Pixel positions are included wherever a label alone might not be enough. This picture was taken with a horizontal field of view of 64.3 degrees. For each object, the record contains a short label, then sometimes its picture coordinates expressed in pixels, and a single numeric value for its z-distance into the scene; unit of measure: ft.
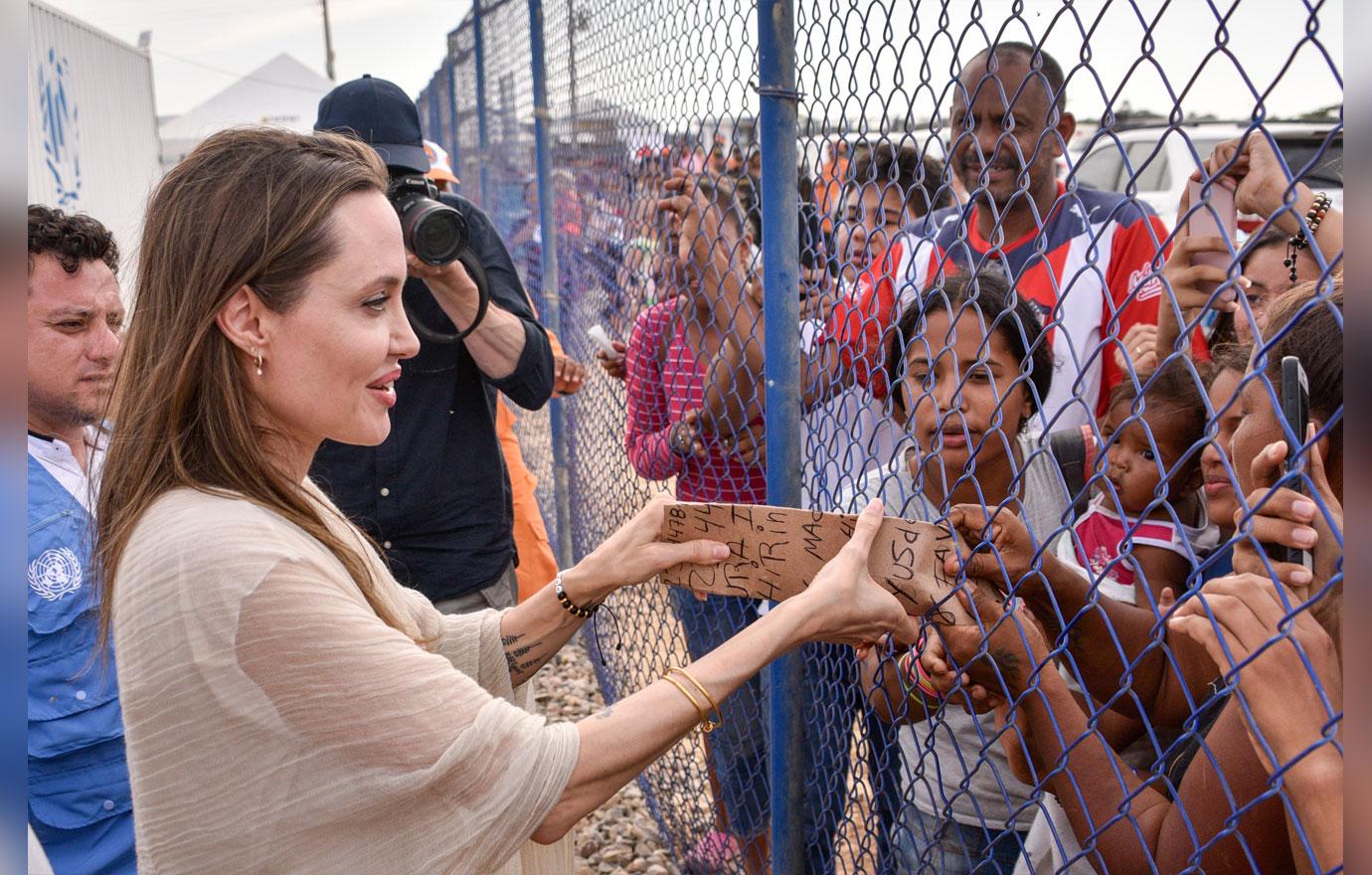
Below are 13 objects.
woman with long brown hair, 4.31
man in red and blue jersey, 7.49
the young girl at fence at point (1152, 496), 5.77
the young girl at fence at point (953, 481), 5.77
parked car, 25.77
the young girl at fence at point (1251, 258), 4.73
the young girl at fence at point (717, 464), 7.95
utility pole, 122.91
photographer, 8.82
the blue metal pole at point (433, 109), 36.06
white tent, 58.39
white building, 26.00
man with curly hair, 6.86
